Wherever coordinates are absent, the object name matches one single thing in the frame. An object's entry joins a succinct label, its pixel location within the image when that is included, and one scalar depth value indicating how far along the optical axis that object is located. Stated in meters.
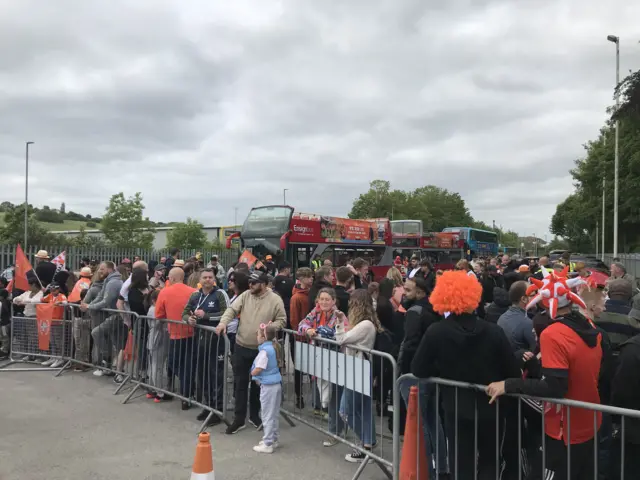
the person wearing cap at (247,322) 6.13
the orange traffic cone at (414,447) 4.16
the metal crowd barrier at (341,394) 4.96
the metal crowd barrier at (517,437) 3.44
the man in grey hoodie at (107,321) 8.61
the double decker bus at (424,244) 30.91
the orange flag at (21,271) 9.84
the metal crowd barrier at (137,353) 6.68
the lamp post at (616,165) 28.13
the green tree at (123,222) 50.53
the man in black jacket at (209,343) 6.57
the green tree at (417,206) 80.81
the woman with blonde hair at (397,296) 7.43
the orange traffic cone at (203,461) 3.93
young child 5.61
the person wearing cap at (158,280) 10.57
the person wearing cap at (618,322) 5.05
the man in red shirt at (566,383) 3.33
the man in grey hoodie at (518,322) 5.07
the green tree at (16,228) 53.72
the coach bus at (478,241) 40.96
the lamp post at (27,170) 39.91
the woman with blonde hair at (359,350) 5.16
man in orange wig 3.74
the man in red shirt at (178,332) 6.98
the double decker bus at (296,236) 20.81
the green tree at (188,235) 71.44
